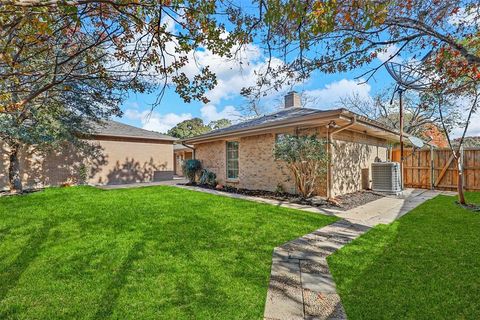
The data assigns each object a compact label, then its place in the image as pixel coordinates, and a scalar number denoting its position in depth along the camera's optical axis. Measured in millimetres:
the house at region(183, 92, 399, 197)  8189
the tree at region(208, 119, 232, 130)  37866
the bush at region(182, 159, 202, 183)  13562
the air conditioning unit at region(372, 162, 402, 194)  9508
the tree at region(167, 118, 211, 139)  35844
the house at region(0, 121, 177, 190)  12391
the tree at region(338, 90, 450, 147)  19473
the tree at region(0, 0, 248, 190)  3041
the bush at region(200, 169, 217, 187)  12555
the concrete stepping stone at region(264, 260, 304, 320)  2322
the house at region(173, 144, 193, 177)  22462
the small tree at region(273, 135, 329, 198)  7578
